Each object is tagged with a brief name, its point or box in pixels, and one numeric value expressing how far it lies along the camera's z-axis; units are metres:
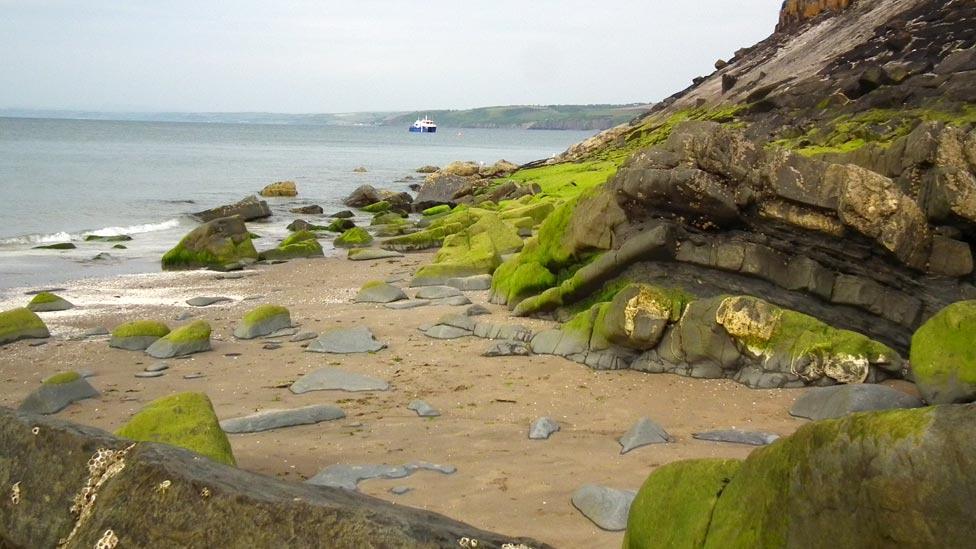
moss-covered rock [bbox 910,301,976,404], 9.31
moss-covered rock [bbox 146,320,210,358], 13.99
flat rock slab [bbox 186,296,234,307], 19.00
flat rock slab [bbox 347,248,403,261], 25.75
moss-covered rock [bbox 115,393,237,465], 7.49
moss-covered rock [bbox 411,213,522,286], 19.73
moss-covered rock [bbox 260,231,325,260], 26.50
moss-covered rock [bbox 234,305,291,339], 15.29
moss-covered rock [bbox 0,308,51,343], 15.34
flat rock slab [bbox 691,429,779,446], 8.95
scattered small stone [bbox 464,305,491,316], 15.69
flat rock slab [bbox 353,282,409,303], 18.00
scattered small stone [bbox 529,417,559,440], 9.38
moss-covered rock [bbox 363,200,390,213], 42.97
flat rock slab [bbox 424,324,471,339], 14.50
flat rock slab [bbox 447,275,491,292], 18.53
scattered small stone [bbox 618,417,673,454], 8.91
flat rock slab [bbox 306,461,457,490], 7.79
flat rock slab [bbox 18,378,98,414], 11.01
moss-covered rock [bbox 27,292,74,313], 18.09
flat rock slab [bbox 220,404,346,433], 9.61
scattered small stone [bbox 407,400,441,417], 10.37
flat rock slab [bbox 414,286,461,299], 18.00
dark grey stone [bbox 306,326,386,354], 13.84
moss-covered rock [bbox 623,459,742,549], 4.33
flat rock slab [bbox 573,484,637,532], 6.76
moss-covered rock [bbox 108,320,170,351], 14.60
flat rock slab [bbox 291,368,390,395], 11.59
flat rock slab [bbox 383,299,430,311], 17.18
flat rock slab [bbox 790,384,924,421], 9.34
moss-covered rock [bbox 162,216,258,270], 25.17
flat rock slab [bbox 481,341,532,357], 13.12
